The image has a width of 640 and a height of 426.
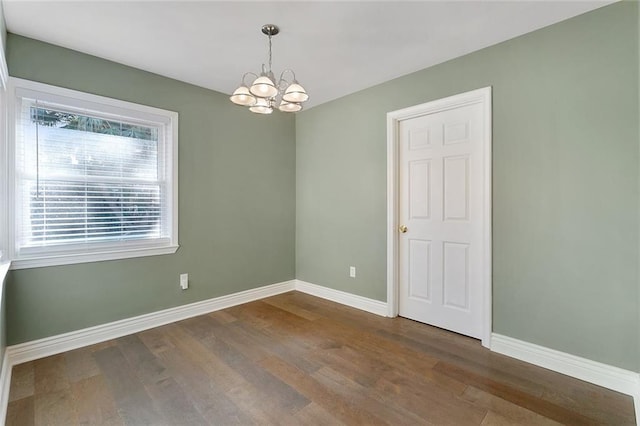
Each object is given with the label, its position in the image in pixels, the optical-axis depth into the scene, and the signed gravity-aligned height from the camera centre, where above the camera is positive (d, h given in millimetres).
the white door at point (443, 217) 2664 -59
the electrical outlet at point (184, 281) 3188 -746
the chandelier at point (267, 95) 1929 +790
